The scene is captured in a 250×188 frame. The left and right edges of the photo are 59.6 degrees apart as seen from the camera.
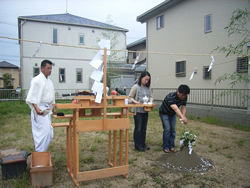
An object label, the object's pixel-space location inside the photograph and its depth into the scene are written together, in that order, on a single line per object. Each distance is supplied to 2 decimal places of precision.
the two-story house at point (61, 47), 17.03
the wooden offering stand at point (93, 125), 2.80
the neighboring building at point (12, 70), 34.00
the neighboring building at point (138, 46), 19.02
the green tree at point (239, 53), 4.57
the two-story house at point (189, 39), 8.73
